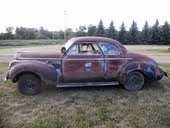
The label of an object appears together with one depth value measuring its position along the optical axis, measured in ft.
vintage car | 12.63
